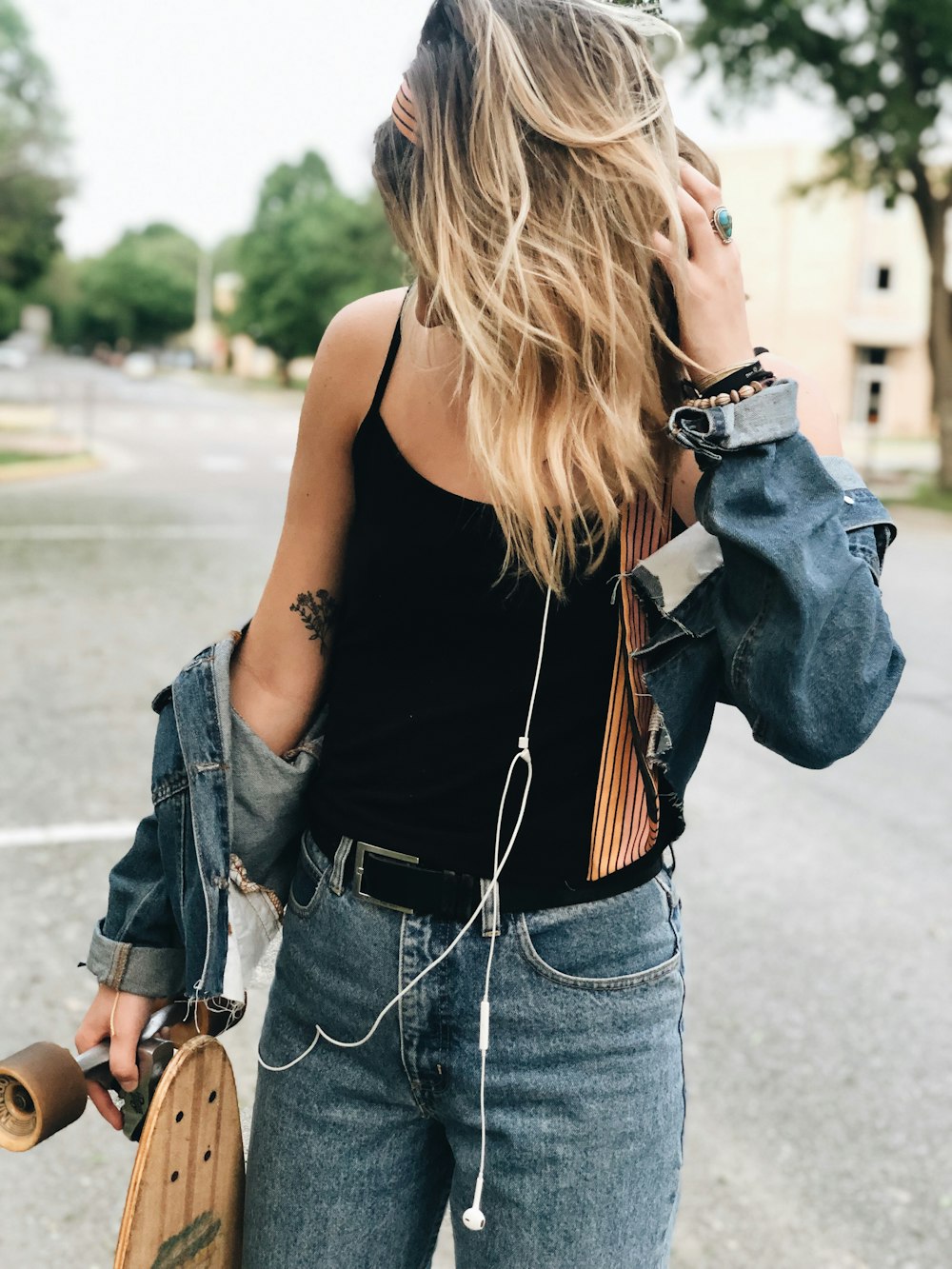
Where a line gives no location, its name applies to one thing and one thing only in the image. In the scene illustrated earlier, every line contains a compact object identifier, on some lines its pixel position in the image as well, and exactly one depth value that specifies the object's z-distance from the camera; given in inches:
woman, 46.1
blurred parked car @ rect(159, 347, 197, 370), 3509.4
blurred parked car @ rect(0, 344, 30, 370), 2432.5
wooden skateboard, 51.1
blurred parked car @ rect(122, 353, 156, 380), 2805.1
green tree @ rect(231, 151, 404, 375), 1914.4
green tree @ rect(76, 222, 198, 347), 3774.6
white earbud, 50.4
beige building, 1689.2
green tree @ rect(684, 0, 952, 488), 682.8
